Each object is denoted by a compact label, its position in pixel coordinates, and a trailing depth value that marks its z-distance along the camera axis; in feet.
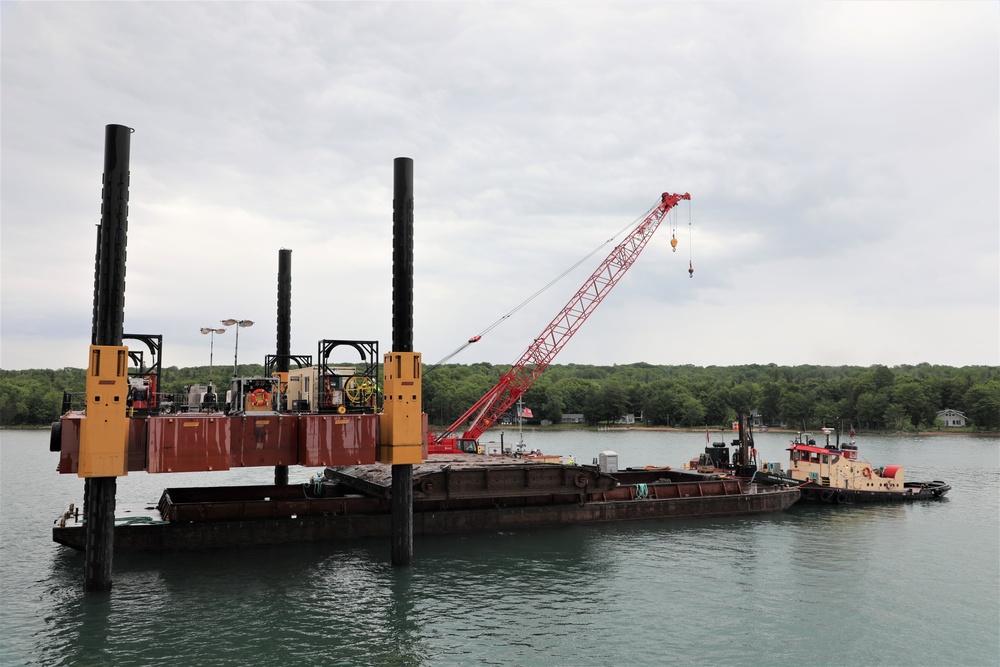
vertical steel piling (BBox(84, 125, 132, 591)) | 77.41
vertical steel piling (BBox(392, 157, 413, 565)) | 93.40
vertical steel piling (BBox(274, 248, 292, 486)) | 135.44
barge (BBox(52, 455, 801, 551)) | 103.04
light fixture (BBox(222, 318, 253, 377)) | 102.73
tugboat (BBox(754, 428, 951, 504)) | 163.73
